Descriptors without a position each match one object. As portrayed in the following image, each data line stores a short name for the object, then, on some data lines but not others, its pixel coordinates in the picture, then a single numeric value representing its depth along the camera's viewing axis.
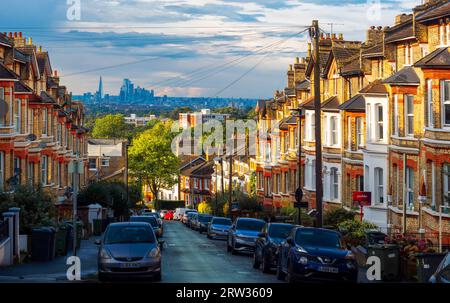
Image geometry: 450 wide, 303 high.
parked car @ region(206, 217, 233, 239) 55.53
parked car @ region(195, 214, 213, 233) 68.24
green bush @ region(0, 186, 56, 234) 33.16
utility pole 35.50
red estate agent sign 44.06
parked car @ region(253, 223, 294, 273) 29.05
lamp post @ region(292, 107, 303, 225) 45.00
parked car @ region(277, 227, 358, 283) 24.05
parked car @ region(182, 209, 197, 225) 85.91
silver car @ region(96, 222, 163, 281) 23.60
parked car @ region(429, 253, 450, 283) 16.66
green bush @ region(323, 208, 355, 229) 45.73
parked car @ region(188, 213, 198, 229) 75.12
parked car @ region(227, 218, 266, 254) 38.06
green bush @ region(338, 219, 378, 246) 39.06
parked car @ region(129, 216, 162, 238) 43.09
